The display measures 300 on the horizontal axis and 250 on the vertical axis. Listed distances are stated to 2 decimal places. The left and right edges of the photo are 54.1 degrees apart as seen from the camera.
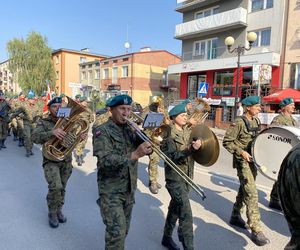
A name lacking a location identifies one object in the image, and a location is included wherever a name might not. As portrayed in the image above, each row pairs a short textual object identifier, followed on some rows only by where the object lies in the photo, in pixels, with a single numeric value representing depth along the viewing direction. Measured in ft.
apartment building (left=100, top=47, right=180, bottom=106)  117.19
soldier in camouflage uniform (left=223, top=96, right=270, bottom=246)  12.80
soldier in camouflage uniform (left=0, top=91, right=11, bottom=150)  33.43
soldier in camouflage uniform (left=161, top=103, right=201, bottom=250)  10.58
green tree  151.33
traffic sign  42.29
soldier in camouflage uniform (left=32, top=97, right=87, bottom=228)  13.55
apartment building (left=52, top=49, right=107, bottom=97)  157.99
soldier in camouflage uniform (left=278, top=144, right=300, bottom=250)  3.68
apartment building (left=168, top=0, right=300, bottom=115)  61.26
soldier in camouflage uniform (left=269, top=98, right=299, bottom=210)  16.70
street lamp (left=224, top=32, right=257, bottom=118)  41.98
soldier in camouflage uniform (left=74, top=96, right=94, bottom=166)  26.48
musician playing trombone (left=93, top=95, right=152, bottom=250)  8.72
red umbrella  50.11
